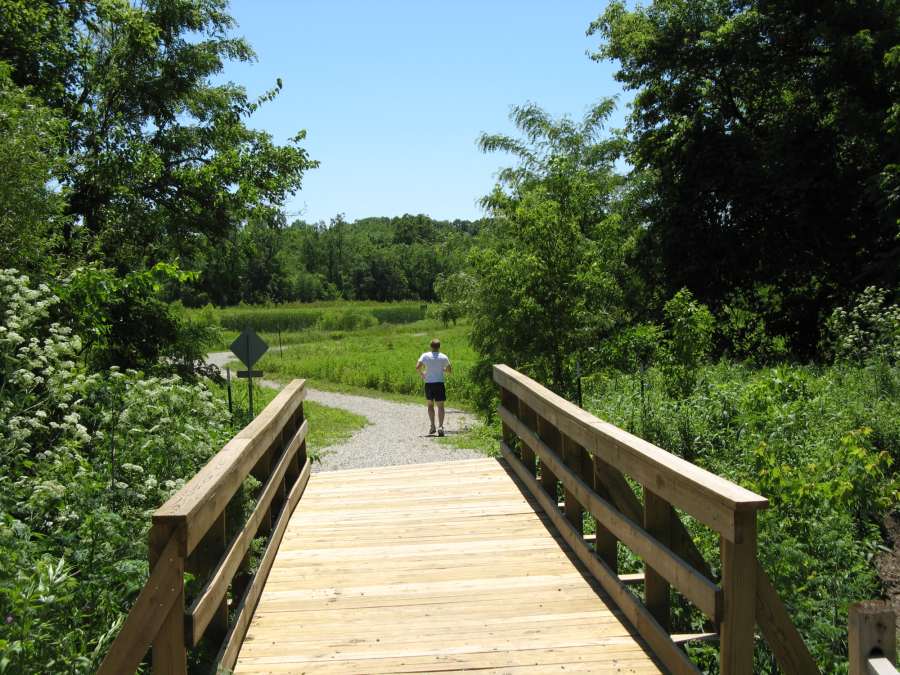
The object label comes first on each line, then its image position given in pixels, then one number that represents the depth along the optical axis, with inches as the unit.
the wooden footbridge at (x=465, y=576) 117.0
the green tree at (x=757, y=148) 794.2
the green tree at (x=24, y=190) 365.7
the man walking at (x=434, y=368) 598.2
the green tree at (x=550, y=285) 543.2
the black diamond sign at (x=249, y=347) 517.7
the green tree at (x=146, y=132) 615.2
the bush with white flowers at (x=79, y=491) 127.8
